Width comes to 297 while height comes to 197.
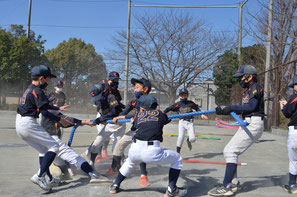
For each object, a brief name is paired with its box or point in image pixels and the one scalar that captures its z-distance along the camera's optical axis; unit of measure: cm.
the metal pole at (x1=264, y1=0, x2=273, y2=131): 1479
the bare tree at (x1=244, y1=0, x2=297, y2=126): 1030
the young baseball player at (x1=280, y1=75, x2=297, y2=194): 465
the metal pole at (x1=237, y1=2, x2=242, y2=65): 2146
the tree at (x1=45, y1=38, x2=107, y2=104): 2522
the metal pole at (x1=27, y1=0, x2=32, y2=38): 2732
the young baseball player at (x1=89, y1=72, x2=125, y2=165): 550
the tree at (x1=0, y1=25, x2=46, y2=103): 2450
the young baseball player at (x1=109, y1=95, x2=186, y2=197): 407
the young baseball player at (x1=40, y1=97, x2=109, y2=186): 465
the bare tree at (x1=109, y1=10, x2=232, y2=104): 1973
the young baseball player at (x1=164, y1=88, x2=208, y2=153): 780
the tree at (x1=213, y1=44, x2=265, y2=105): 2005
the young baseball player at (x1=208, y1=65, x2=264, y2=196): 449
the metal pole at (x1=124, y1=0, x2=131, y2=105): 2081
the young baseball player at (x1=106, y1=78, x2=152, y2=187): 550
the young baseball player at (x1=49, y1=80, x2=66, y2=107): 813
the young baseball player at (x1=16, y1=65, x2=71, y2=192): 431
